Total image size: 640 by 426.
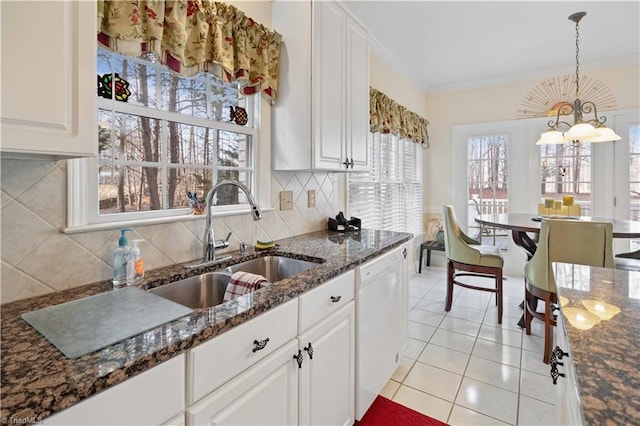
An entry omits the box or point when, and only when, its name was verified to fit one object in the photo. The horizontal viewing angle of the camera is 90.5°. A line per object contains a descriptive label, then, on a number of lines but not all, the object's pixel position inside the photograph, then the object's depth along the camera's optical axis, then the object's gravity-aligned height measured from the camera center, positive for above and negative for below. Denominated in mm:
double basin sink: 1310 -337
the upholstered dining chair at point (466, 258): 2900 -479
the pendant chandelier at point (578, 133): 2600 +646
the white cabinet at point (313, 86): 1872 +750
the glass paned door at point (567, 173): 3918 +452
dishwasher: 1598 -655
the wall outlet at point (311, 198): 2314 +66
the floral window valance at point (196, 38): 1163 +746
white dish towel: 1260 -314
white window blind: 3180 +220
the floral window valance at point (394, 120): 3105 +999
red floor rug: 1677 -1138
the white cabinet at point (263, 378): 678 -481
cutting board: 738 -306
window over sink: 1275 +303
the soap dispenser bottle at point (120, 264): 1162 -214
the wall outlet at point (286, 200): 2072 +45
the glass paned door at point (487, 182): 4359 +369
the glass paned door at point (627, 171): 3664 +437
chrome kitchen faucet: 1438 -108
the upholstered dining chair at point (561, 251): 2135 -296
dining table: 2318 -150
